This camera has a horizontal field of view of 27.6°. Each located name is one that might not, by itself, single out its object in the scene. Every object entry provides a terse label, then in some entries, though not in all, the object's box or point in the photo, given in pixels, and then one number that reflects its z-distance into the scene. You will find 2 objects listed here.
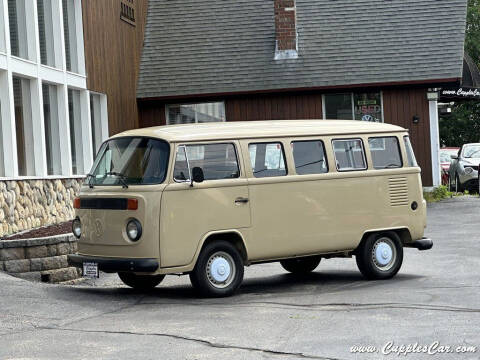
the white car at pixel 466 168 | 29.33
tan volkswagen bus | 10.70
